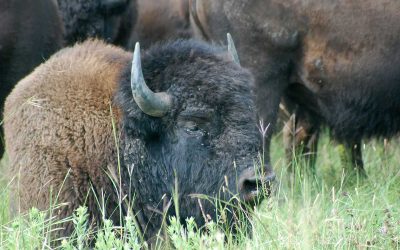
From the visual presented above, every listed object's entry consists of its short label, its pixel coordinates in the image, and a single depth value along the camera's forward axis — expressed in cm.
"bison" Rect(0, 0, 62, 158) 1348
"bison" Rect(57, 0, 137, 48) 1520
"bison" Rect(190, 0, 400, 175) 1377
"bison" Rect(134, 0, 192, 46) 1722
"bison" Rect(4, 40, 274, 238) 1001
